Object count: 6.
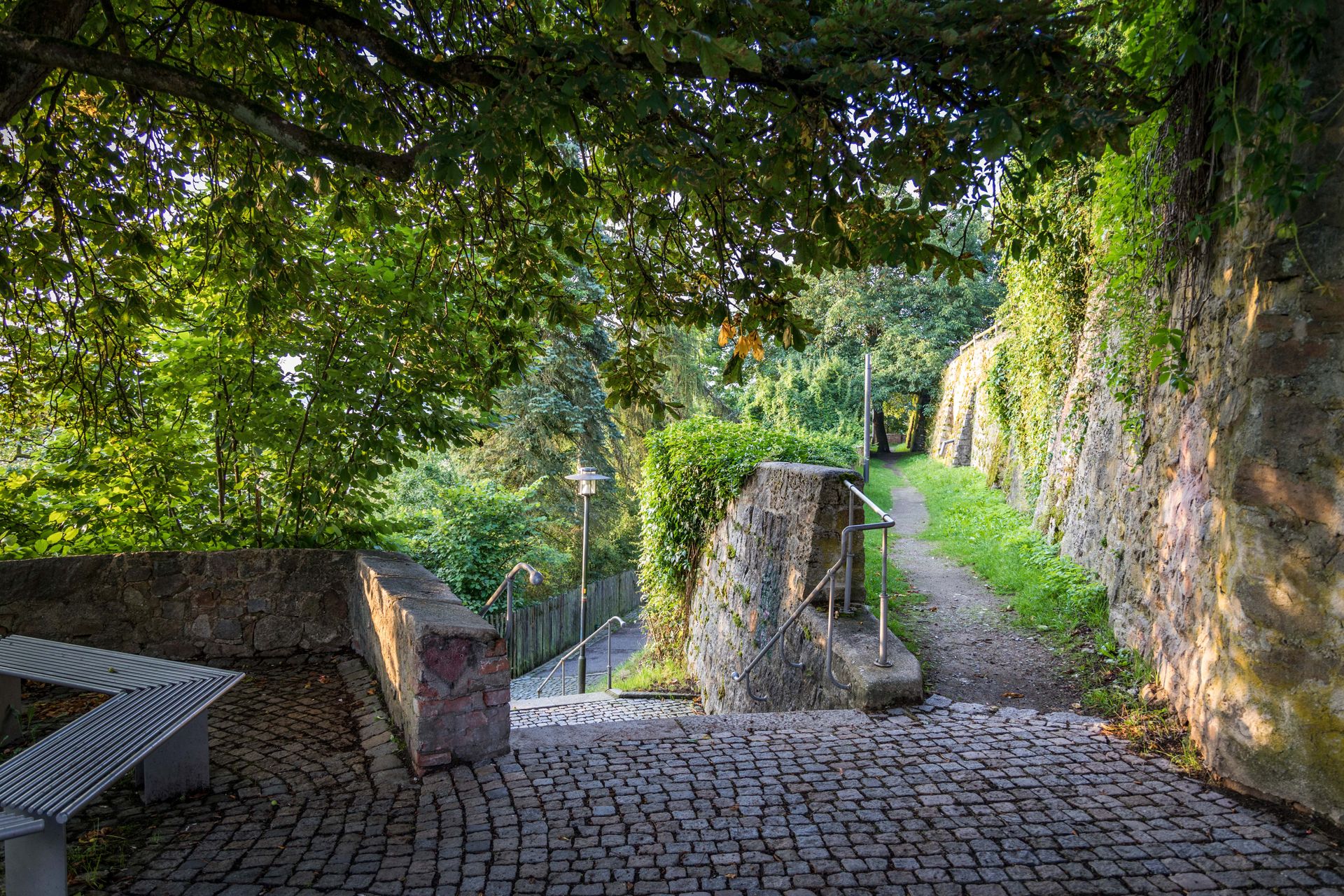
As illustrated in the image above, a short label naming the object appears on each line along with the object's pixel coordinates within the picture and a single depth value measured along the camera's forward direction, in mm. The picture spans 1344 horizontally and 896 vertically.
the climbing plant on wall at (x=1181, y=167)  2717
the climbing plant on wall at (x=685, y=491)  8242
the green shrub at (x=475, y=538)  12773
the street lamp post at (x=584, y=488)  10781
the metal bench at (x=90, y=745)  2227
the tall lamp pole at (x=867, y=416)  14768
